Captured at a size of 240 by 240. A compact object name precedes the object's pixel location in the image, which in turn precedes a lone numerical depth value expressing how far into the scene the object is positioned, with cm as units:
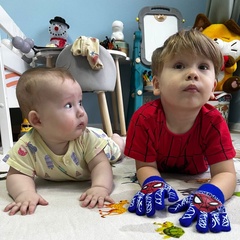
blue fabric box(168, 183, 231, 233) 45
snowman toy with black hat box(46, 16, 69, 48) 198
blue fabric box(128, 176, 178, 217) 52
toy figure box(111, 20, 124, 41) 204
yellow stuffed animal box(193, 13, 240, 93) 187
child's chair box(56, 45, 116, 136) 141
